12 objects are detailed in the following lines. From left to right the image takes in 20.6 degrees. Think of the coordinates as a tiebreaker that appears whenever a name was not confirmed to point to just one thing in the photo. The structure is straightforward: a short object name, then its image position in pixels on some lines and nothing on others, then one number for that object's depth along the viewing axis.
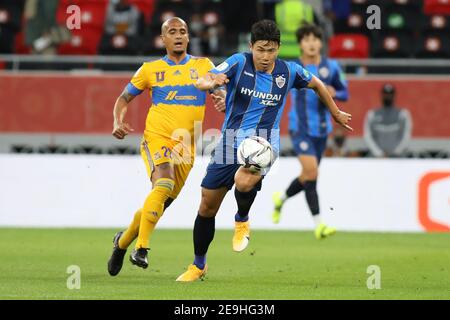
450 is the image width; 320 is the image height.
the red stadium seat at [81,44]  20.23
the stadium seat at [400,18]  21.05
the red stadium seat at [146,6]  21.62
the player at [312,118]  15.26
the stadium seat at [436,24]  20.97
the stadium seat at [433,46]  20.67
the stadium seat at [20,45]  20.81
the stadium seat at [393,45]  20.66
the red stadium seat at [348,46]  20.48
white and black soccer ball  10.34
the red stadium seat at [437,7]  21.44
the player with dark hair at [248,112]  10.45
